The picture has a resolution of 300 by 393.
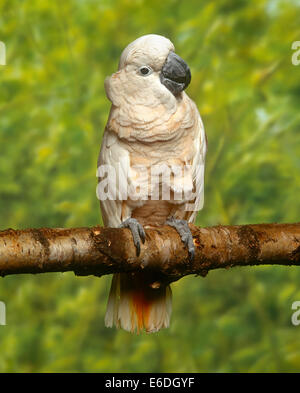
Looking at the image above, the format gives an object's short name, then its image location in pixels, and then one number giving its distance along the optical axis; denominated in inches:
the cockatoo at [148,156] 76.9
